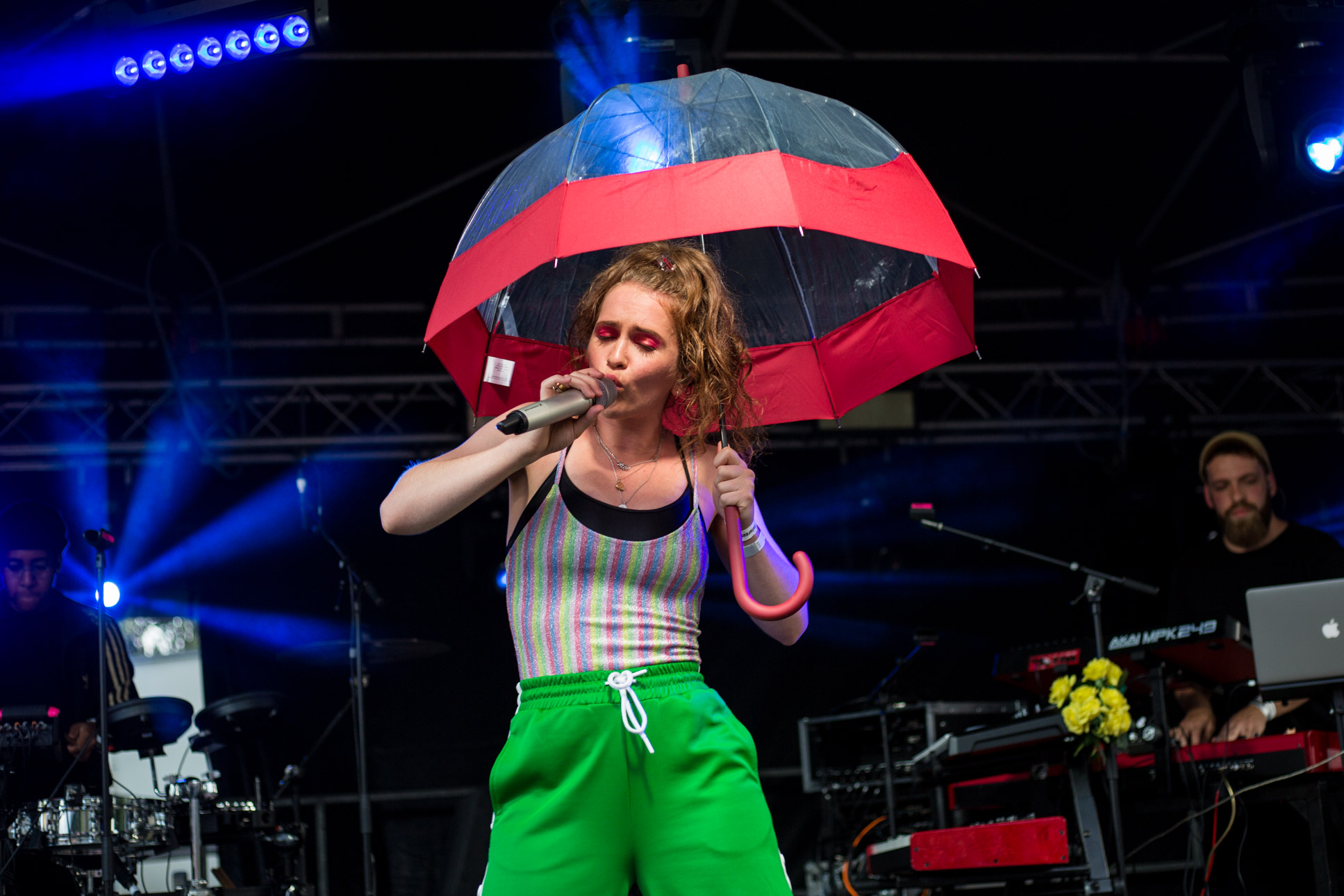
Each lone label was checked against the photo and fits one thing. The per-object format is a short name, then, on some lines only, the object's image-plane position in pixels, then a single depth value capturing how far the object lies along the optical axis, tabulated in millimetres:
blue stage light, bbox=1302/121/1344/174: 4953
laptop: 3484
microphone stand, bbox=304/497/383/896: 6027
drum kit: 5121
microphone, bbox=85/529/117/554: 4684
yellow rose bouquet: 4422
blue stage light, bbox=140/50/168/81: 5051
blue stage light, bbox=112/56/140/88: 5039
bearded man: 5160
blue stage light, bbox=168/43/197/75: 5035
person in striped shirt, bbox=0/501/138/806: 5723
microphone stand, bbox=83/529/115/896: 4680
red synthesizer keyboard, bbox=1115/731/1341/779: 4180
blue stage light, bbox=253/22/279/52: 4973
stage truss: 8180
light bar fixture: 4961
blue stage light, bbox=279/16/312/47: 4949
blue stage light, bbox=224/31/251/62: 4988
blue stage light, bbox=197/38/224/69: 5008
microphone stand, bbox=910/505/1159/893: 4520
